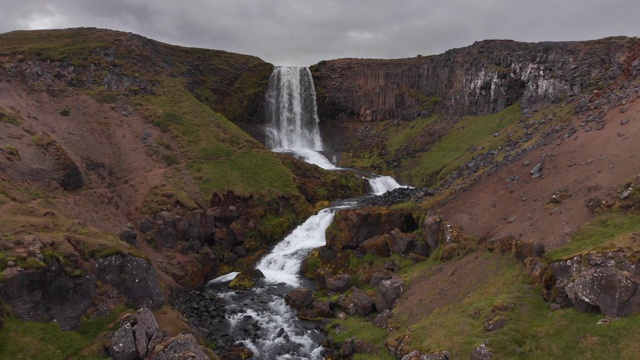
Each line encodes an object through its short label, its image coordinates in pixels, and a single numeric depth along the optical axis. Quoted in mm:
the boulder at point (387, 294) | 29031
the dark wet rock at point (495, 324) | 20953
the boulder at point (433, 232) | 33625
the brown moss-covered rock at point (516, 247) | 24375
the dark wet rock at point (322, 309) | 30172
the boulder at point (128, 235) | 36850
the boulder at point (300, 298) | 31891
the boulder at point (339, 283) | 33562
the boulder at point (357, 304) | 29203
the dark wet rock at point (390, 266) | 34084
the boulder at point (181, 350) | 21297
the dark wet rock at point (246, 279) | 36156
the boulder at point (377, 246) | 36469
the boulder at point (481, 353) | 19391
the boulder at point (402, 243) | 35031
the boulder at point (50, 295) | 21703
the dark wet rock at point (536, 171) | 33066
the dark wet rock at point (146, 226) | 40094
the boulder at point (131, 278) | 25953
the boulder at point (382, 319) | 26844
